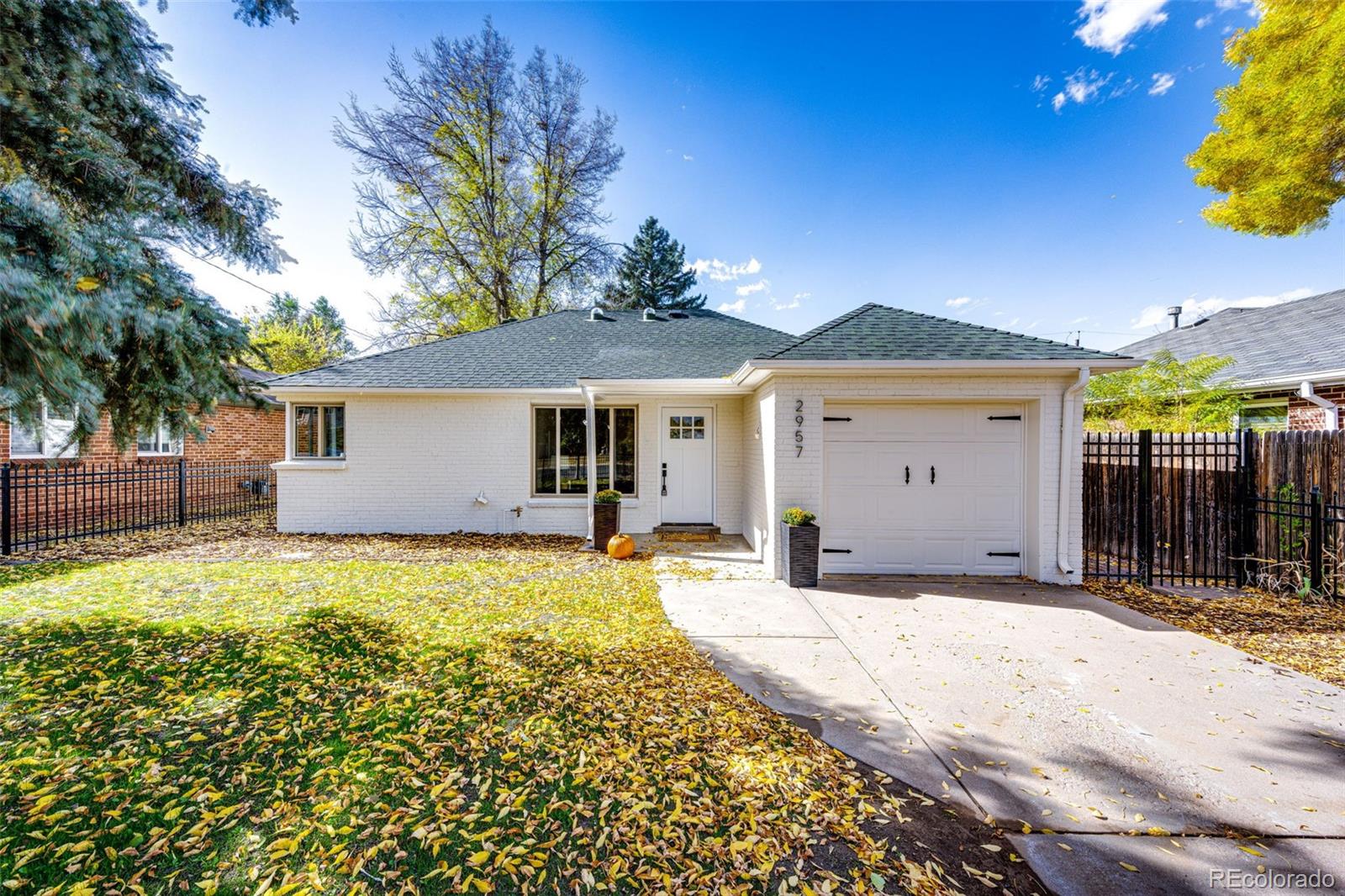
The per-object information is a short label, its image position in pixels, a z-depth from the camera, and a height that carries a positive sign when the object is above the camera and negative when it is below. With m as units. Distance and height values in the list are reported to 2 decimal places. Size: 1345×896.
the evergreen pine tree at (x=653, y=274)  28.72 +10.10
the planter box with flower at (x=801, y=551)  6.23 -1.34
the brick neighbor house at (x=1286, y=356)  7.78 +1.66
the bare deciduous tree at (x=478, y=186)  16.72 +9.40
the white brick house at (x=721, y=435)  6.38 +0.16
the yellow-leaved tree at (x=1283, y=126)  5.45 +3.82
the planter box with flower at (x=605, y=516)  8.36 -1.22
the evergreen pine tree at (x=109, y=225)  2.18 +1.96
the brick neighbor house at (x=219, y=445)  9.52 -0.01
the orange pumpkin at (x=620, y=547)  7.61 -1.59
